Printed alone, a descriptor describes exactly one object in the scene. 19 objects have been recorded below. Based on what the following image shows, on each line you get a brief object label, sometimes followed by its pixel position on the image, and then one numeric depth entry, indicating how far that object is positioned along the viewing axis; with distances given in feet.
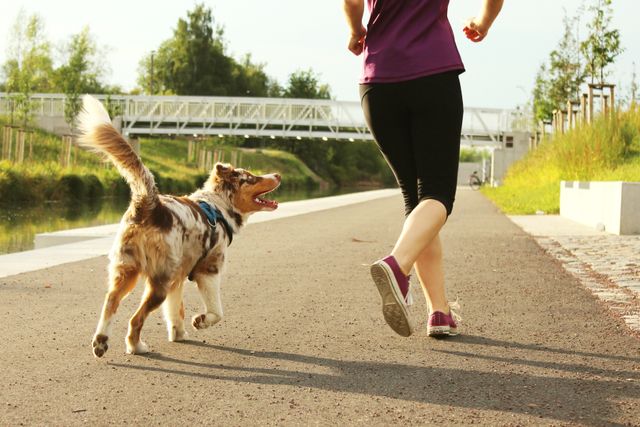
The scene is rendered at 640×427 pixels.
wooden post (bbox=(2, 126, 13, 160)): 114.73
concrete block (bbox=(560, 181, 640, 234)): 40.75
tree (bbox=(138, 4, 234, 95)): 352.28
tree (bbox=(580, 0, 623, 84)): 90.63
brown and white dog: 14.78
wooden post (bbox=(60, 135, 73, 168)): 120.16
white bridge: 274.36
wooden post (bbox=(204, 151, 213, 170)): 196.81
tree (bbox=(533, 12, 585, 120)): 119.72
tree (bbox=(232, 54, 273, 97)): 374.84
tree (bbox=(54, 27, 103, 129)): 204.03
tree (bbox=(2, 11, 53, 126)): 210.59
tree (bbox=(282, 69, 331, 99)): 388.57
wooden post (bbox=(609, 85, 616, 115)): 78.93
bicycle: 190.80
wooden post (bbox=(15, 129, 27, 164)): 108.78
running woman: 14.89
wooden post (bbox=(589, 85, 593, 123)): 74.15
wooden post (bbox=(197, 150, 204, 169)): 192.50
